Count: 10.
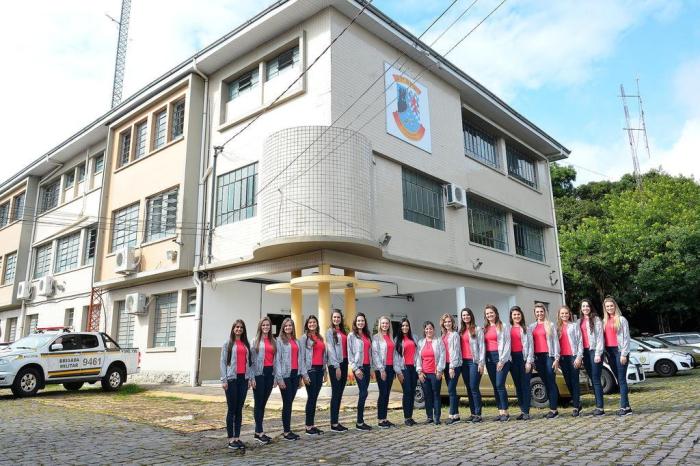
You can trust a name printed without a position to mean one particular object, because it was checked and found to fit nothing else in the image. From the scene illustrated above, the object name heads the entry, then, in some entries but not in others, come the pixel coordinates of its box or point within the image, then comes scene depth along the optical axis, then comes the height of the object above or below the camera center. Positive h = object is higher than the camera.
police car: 13.66 +0.03
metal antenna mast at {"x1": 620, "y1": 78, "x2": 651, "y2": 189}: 38.72 +13.88
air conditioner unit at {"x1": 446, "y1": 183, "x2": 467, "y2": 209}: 18.23 +5.20
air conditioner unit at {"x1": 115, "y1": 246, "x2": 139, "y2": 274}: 18.31 +3.30
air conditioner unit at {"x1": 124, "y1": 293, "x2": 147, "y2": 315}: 18.27 +1.89
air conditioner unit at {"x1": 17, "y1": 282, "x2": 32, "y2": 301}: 25.11 +3.25
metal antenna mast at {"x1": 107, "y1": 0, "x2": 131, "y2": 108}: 34.34 +19.11
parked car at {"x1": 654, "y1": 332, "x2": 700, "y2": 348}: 21.31 +0.48
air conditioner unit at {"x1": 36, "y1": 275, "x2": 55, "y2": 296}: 23.67 +3.27
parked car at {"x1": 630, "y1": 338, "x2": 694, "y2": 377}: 17.39 -0.27
